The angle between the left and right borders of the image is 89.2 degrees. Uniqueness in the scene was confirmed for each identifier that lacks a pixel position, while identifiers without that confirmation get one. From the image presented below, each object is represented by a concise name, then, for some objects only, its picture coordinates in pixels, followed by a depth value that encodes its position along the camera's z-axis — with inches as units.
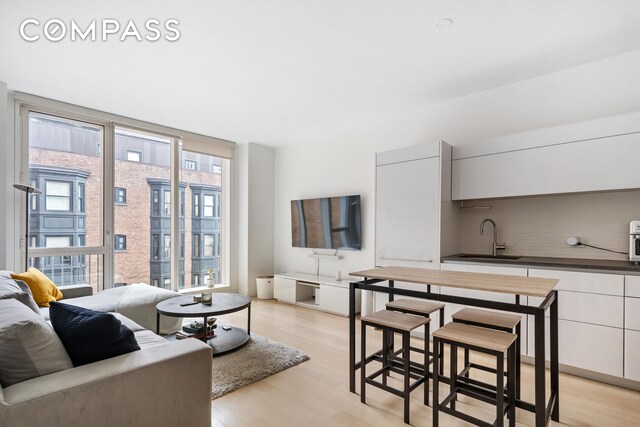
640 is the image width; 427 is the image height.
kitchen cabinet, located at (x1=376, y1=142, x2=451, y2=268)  131.3
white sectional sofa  48.0
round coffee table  108.7
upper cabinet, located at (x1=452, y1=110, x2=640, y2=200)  99.6
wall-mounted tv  180.9
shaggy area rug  96.9
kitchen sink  125.0
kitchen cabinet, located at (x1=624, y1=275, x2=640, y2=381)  90.0
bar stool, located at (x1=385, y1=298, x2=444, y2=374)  93.6
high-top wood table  65.7
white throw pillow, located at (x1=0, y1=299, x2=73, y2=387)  51.5
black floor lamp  122.2
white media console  170.6
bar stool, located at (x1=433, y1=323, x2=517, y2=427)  65.4
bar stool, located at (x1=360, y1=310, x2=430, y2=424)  79.5
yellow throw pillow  115.0
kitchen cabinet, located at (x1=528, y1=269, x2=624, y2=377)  93.0
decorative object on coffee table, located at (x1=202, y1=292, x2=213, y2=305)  118.3
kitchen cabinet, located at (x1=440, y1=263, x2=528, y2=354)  108.0
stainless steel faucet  131.1
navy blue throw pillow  59.0
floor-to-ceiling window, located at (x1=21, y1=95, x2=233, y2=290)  148.3
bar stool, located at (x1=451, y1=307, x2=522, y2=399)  77.3
